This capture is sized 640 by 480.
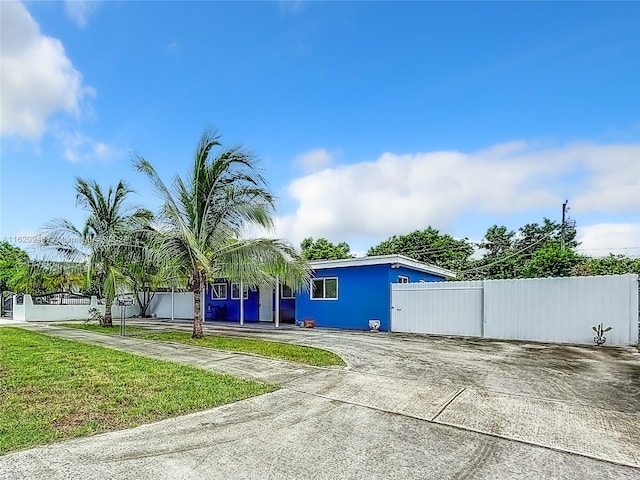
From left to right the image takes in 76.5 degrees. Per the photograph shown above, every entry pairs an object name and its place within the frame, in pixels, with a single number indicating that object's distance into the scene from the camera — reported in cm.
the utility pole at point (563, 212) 2679
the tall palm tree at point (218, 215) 1169
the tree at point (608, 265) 1874
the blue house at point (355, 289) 1523
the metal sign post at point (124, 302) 1382
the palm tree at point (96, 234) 1504
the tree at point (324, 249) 3572
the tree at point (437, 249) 3225
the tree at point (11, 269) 1766
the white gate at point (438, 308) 1366
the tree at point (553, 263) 1590
